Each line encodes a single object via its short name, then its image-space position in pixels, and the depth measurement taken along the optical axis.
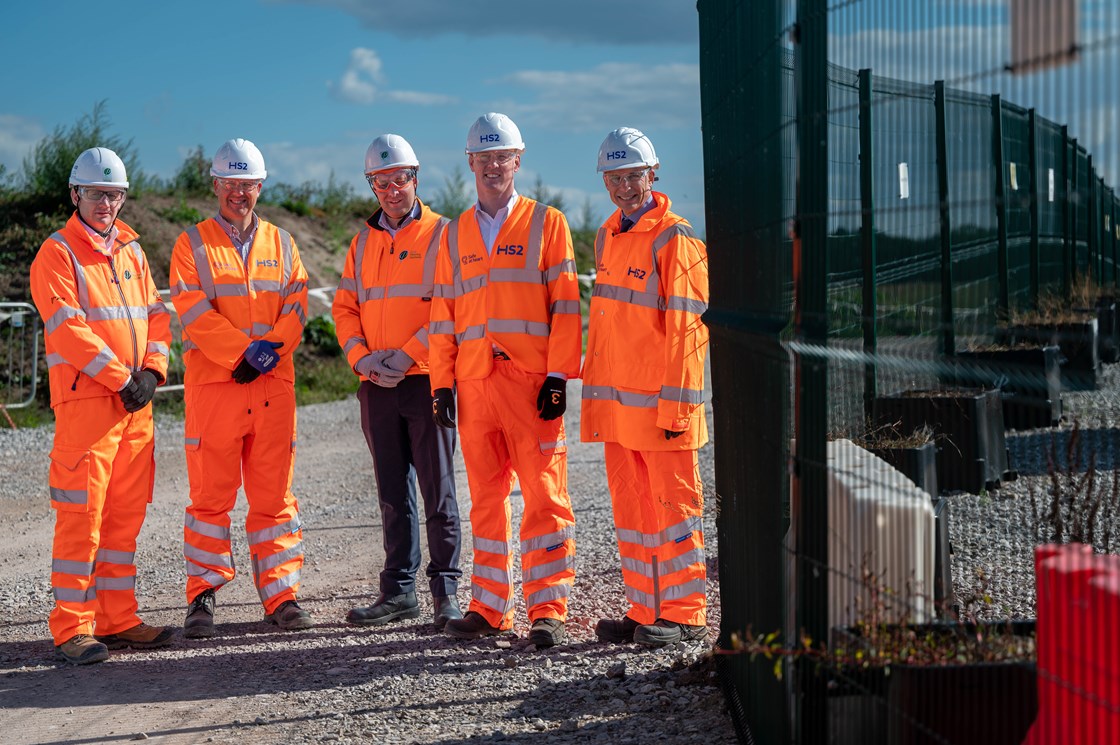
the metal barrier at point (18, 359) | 16.56
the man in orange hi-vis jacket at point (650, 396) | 5.98
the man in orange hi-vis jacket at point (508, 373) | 6.35
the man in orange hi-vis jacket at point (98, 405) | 6.45
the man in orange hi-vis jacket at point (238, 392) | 6.84
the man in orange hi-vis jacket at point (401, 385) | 6.94
